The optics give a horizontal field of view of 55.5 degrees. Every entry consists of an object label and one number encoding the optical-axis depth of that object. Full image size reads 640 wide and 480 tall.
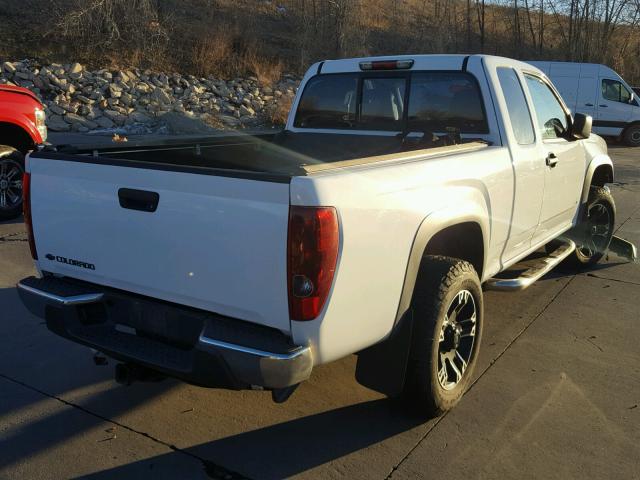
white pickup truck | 2.57
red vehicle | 7.82
